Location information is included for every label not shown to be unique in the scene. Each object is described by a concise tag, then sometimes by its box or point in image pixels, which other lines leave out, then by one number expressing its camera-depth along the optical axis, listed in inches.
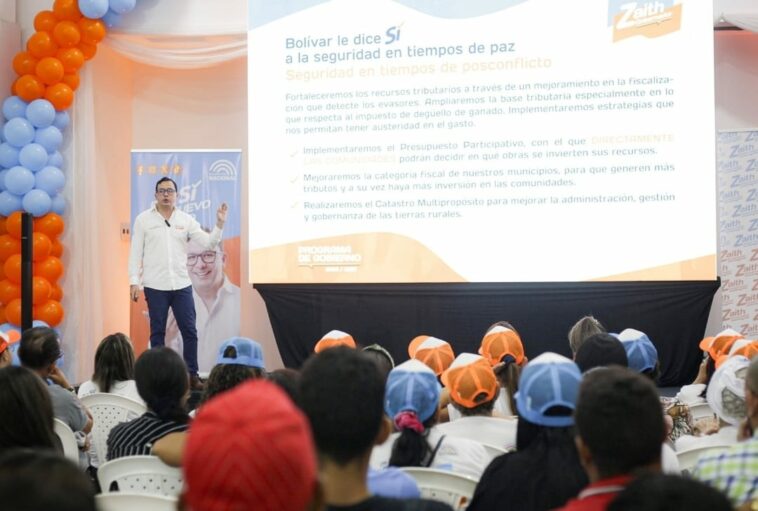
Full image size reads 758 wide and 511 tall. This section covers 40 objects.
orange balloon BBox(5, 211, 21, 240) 259.0
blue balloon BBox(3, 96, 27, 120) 267.3
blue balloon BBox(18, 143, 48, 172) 262.5
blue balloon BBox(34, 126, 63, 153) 267.0
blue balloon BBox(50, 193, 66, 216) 270.1
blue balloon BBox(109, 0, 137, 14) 273.1
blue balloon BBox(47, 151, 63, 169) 268.7
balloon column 262.1
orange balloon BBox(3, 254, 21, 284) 259.9
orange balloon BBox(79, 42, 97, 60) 274.1
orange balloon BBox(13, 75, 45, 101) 266.4
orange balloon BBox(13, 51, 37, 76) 268.8
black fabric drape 254.5
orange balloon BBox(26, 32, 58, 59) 267.1
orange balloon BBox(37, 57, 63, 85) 266.4
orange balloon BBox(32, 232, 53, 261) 266.2
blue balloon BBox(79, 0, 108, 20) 267.4
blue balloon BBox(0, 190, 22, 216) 261.3
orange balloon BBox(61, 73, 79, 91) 272.8
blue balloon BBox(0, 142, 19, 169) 262.7
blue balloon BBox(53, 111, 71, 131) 272.4
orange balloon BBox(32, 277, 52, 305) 264.4
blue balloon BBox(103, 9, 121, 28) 276.7
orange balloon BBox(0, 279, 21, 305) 260.7
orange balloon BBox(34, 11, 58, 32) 269.7
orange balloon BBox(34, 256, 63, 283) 269.3
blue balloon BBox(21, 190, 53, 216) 262.8
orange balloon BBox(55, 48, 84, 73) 269.6
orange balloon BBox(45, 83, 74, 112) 268.1
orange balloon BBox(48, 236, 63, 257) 273.3
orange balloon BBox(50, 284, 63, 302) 271.4
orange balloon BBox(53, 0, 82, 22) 269.9
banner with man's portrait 280.8
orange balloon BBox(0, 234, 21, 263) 263.7
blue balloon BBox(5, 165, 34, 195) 259.4
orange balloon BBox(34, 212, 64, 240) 269.3
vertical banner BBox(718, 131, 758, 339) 271.0
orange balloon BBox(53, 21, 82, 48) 267.4
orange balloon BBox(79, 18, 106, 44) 270.8
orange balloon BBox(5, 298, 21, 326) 257.4
